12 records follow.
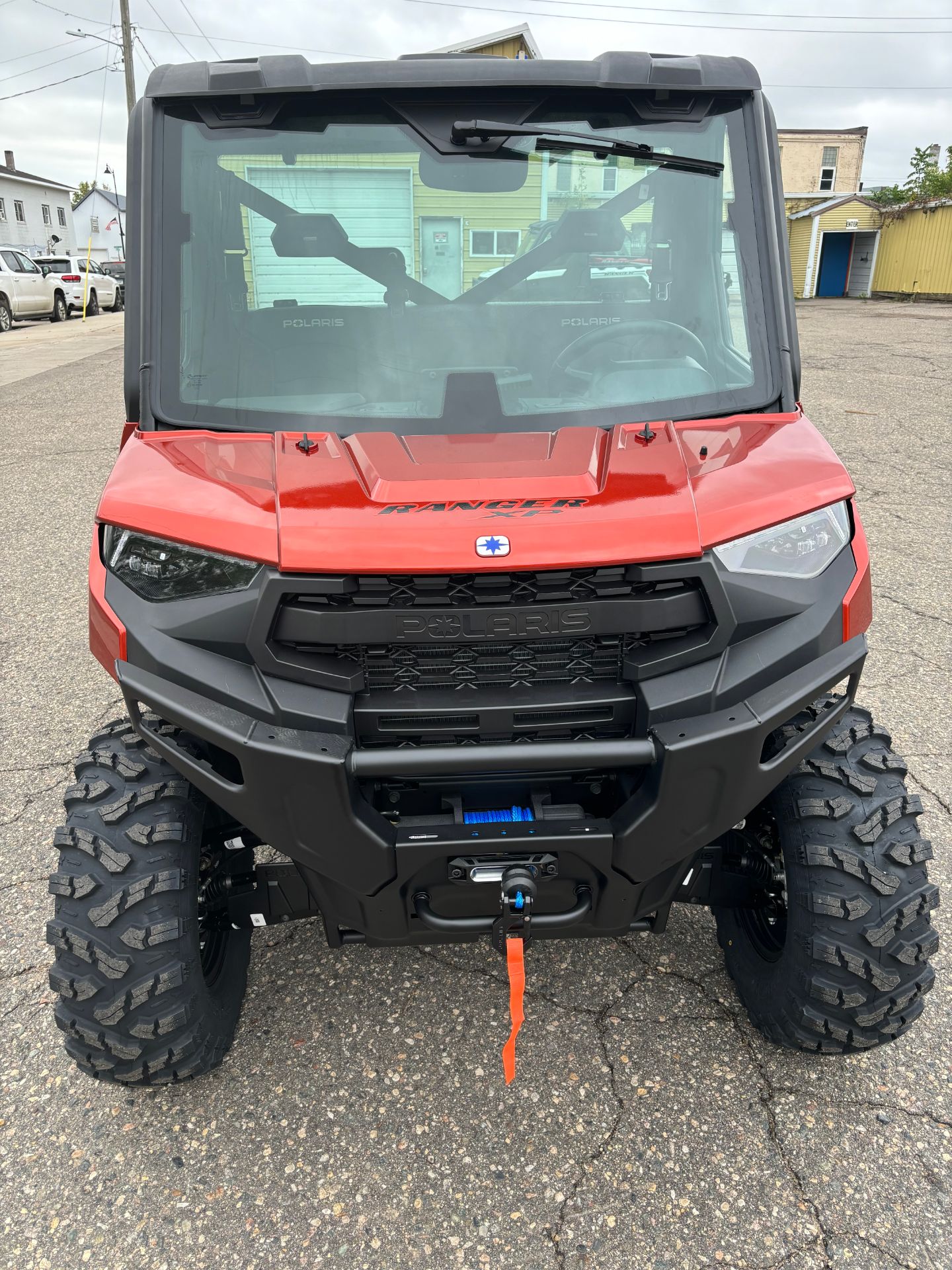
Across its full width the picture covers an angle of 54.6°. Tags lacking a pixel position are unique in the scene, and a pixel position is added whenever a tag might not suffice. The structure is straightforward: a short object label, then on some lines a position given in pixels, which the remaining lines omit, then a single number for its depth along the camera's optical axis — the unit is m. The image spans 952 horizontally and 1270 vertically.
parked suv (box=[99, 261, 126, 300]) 32.16
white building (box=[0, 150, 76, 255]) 49.56
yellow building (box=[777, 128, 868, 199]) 45.88
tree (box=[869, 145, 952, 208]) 30.61
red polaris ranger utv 1.76
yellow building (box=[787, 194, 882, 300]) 34.78
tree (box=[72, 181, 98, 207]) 80.86
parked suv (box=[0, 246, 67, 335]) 22.66
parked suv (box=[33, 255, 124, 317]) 26.09
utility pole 31.36
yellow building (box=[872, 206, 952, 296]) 29.50
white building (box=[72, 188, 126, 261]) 62.16
